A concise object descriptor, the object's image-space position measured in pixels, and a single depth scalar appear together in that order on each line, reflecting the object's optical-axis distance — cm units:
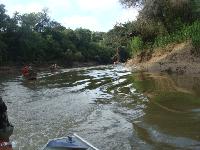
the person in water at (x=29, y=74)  1523
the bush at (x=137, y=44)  1773
